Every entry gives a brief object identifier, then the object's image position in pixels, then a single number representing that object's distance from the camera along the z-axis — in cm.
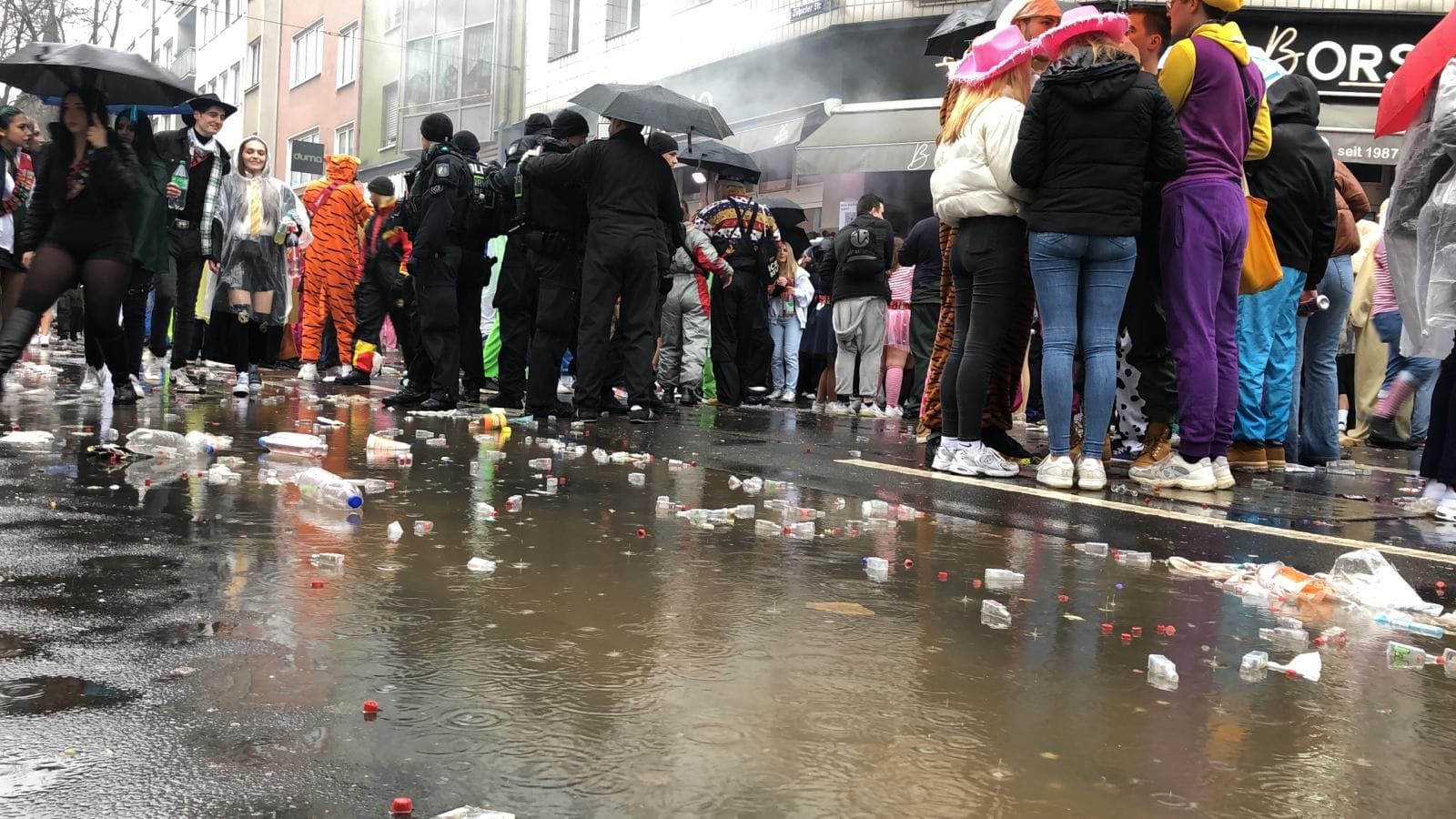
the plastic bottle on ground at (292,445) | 565
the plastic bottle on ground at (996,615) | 298
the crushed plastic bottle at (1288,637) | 297
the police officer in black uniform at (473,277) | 888
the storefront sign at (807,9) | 1975
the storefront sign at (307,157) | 2589
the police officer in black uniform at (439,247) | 866
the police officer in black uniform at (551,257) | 865
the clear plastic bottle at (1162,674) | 253
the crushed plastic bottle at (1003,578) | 347
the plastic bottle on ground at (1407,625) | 316
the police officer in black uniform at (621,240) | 830
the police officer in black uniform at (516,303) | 922
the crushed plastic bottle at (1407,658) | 282
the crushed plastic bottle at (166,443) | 551
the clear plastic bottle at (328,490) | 429
